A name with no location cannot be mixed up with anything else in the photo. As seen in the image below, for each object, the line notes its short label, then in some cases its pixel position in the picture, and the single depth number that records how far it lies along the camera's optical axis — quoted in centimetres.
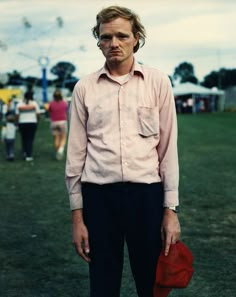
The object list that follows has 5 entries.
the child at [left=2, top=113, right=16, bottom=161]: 1099
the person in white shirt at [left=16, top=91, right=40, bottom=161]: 1065
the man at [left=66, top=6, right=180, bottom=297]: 220
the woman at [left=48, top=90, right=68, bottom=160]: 1098
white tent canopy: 4318
